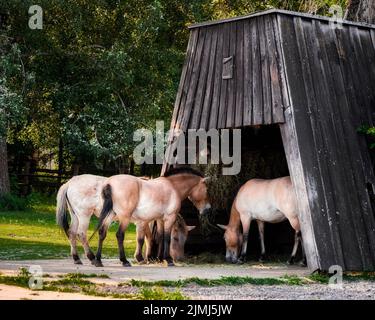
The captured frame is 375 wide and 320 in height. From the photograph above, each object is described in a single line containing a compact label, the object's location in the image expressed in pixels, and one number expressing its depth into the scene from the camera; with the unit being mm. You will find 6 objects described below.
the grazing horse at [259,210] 16203
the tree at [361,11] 18281
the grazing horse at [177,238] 16875
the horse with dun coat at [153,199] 14773
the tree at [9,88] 25547
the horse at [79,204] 15055
